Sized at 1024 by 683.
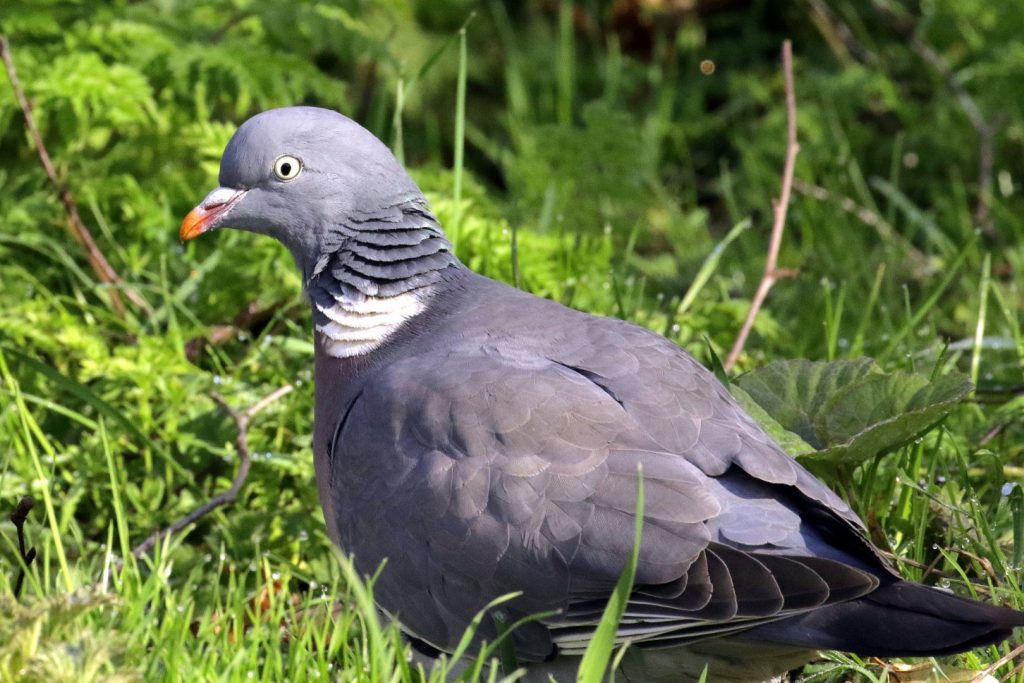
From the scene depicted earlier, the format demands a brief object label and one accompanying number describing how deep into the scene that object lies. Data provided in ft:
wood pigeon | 17.21
